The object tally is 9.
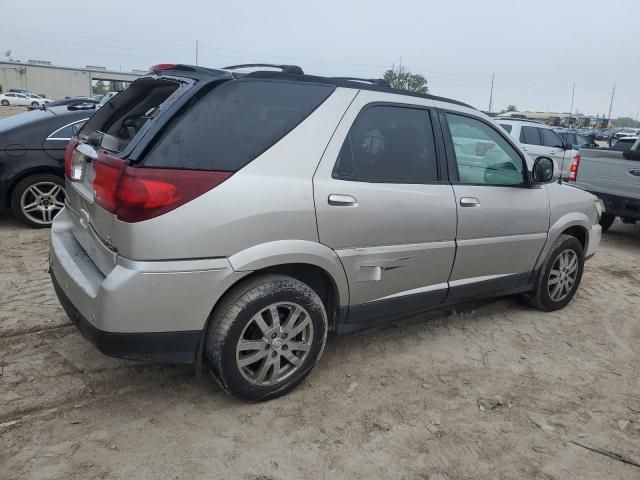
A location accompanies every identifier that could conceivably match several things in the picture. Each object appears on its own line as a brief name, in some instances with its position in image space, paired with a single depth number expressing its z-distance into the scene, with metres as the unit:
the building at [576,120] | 64.72
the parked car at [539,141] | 12.67
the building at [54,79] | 65.50
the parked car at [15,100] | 44.62
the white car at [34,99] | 44.97
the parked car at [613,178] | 7.24
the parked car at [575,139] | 17.62
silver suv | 2.53
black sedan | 6.18
